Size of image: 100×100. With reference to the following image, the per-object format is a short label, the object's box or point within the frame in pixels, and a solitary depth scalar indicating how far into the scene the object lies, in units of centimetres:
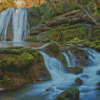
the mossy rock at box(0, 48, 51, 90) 467
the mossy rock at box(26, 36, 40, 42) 1655
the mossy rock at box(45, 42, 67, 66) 731
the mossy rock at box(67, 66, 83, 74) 611
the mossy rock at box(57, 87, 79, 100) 340
